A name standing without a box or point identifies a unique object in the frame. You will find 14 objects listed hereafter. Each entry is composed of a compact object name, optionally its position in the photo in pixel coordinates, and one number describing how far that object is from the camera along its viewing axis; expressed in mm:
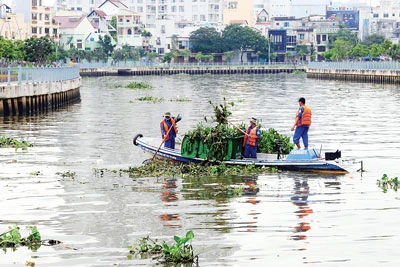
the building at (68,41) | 197250
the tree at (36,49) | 120250
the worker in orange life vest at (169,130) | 32281
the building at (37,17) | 173625
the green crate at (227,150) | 30953
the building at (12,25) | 148638
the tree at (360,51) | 176125
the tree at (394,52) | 138625
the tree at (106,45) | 196000
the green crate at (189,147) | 31391
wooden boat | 30500
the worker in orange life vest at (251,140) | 30875
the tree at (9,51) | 99712
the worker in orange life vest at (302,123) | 32594
